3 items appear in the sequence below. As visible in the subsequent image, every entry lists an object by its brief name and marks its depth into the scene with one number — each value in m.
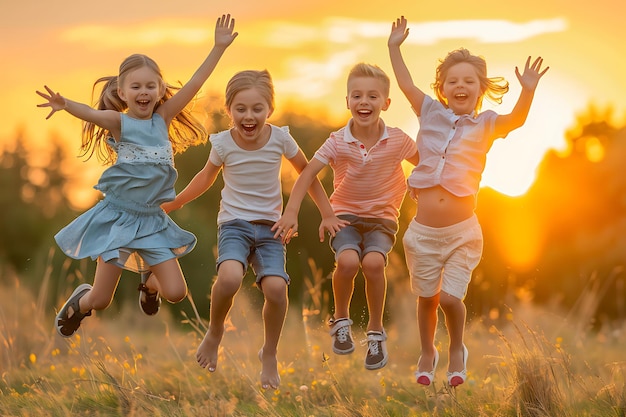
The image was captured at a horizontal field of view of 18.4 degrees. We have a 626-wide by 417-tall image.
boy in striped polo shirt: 14.27
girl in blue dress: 14.25
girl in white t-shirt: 13.99
